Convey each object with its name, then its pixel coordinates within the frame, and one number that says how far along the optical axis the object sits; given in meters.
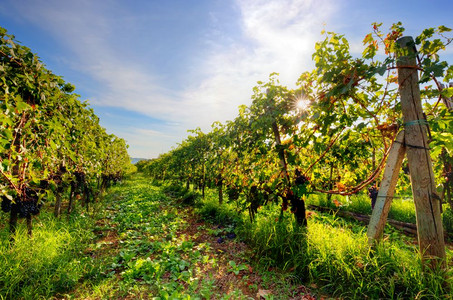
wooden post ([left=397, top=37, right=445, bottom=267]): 2.08
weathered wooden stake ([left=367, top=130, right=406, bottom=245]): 2.35
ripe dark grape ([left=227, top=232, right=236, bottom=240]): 4.54
